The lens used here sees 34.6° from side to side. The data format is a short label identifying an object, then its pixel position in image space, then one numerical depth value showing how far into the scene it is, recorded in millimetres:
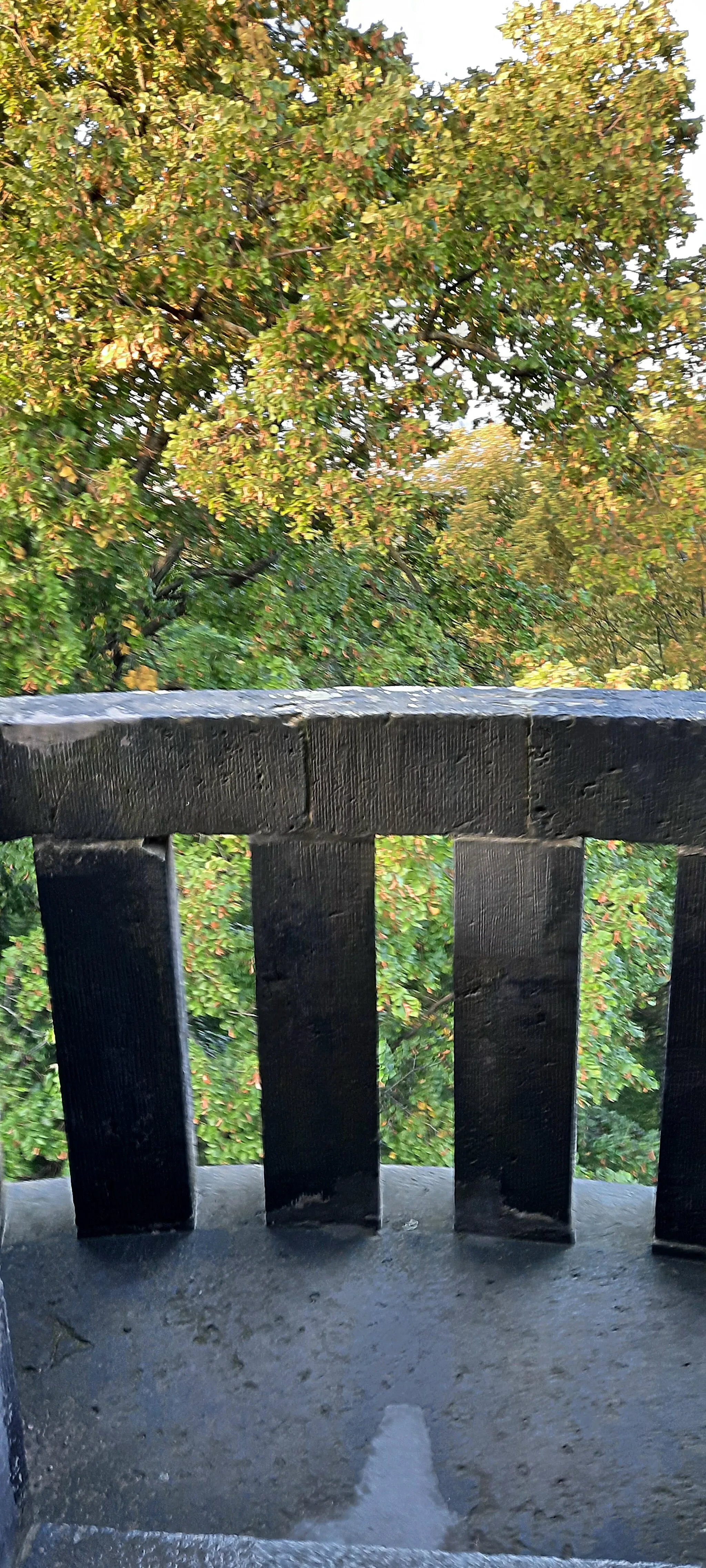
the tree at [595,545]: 7207
